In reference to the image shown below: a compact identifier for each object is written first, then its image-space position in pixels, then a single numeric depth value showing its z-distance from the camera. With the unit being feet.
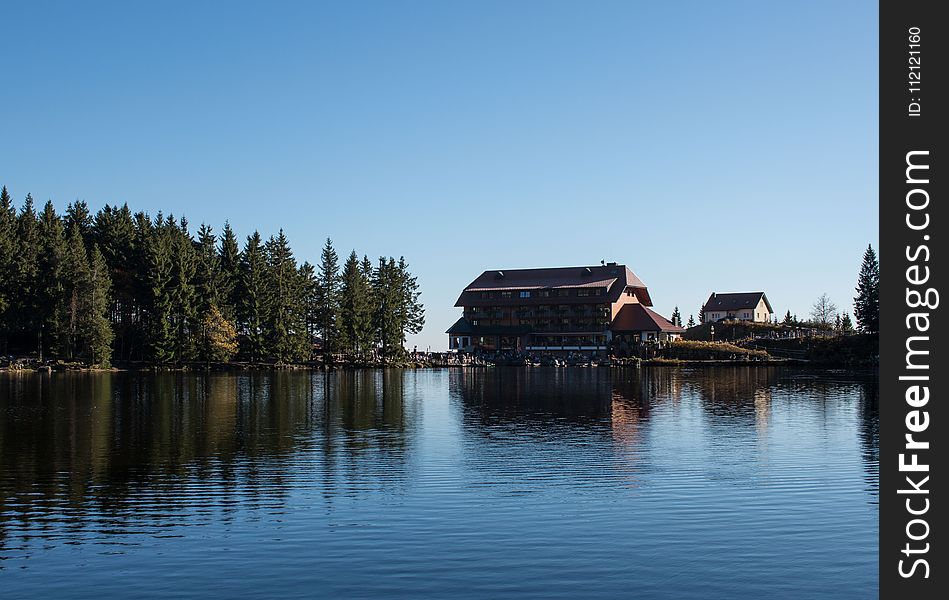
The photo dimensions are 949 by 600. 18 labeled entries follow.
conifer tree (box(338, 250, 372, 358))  423.23
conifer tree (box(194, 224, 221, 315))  354.39
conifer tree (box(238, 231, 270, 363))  372.99
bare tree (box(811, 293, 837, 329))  643.95
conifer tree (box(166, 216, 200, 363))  342.23
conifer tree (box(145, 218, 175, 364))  335.88
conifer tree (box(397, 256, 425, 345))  476.13
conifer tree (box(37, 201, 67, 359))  314.76
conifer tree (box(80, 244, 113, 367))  312.29
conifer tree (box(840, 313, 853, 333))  545.32
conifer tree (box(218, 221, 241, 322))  365.81
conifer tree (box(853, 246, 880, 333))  423.64
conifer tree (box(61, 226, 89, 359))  313.53
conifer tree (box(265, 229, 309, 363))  379.76
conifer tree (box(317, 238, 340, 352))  414.19
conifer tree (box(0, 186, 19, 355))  314.14
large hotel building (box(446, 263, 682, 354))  496.64
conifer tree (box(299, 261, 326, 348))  414.86
